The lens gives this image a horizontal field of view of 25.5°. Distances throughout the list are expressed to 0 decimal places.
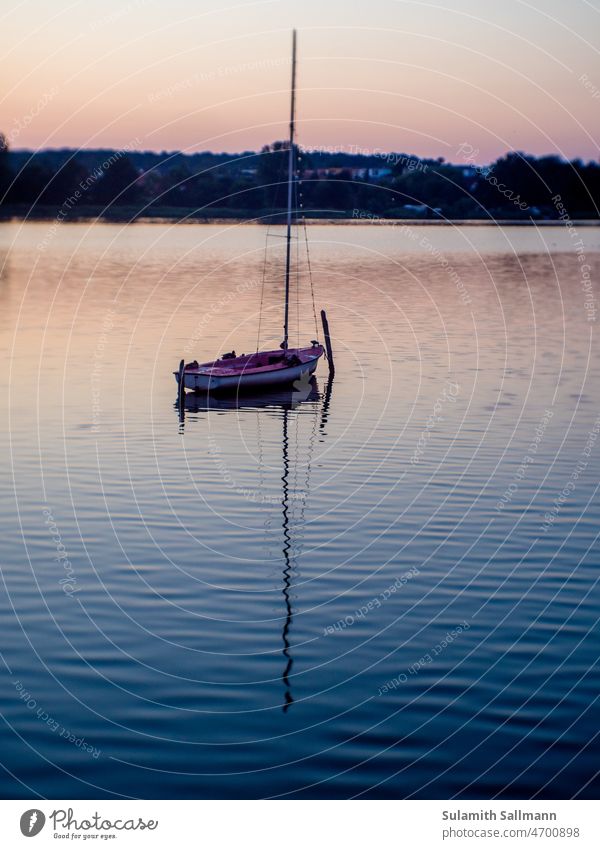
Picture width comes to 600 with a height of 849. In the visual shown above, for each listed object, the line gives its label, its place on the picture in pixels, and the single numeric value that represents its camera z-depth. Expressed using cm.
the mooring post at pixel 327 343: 7194
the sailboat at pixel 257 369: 6306
